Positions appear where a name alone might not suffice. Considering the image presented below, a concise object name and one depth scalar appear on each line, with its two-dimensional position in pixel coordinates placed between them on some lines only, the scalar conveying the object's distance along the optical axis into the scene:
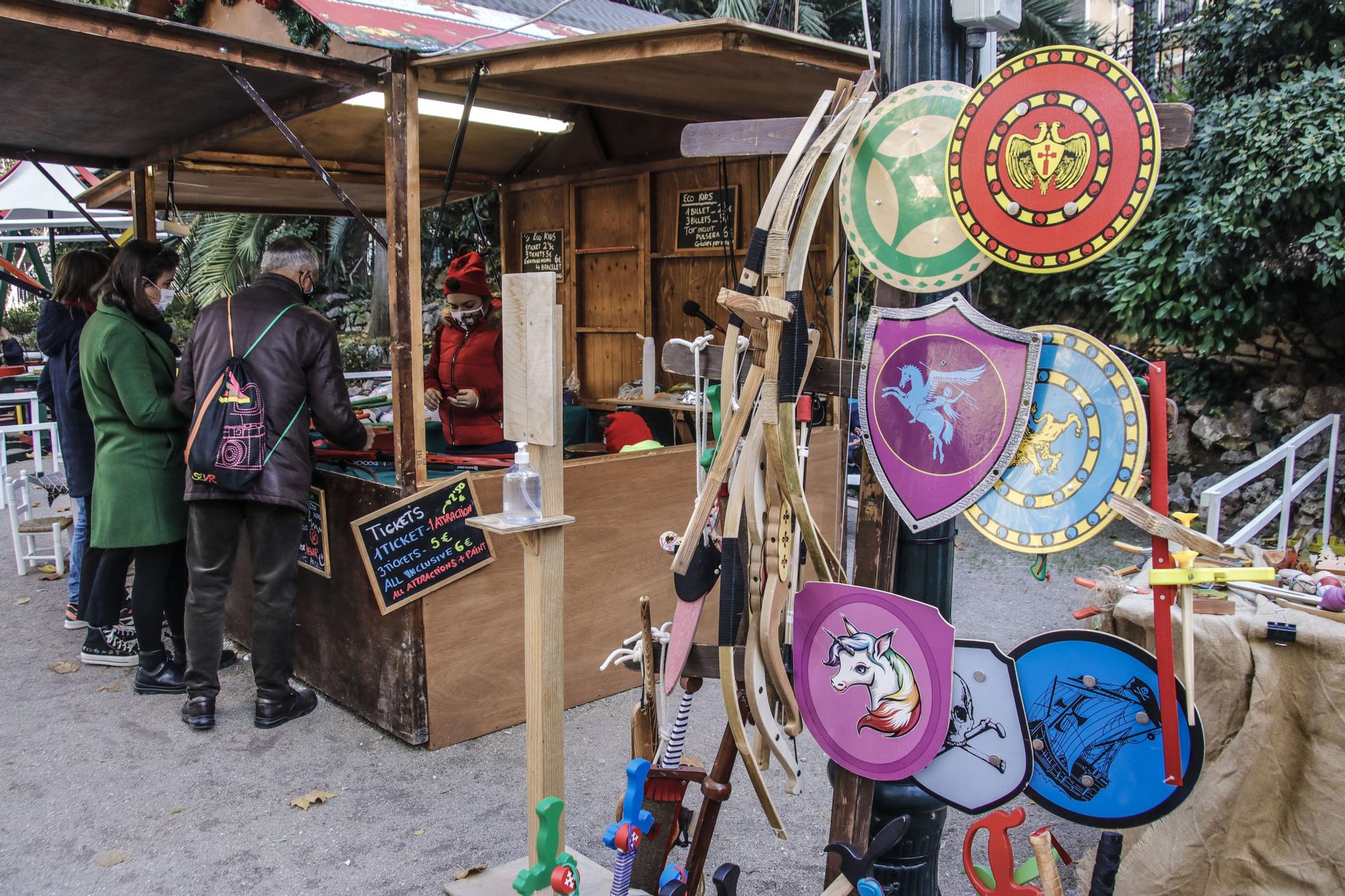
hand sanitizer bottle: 2.21
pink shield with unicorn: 1.85
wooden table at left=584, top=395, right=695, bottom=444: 5.63
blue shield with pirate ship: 1.71
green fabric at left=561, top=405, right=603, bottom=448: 6.33
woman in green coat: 3.88
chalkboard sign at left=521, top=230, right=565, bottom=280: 7.04
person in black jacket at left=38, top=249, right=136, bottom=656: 4.55
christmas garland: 4.80
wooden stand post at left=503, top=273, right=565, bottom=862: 2.19
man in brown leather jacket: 3.68
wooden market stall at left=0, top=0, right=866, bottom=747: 3.41
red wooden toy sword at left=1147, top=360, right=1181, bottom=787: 1.57
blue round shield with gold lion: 1.61
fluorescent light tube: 4.68
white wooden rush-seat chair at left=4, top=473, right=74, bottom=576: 6.15
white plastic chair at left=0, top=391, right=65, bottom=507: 7.62
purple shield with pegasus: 1.72
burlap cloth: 2.29
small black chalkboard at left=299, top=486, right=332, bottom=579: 4.00
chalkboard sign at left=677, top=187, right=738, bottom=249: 5.88
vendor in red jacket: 4.98
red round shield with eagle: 1.57
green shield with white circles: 1.77
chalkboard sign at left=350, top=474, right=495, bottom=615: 3.64
